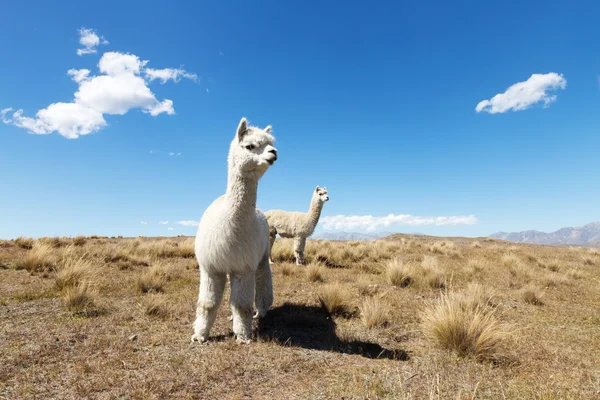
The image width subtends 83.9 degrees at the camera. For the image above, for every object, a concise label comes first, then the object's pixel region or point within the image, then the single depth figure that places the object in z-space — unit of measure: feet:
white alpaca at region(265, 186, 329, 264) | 37.83
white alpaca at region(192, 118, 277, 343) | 13.75
